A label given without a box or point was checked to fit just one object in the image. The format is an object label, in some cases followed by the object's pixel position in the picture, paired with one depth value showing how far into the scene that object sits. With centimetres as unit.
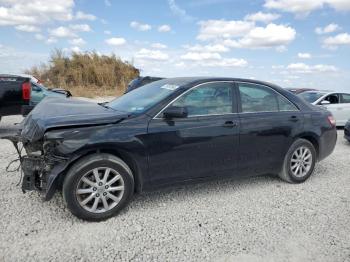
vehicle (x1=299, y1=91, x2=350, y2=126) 1080
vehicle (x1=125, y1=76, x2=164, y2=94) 1243
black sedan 360
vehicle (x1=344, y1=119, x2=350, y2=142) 837
